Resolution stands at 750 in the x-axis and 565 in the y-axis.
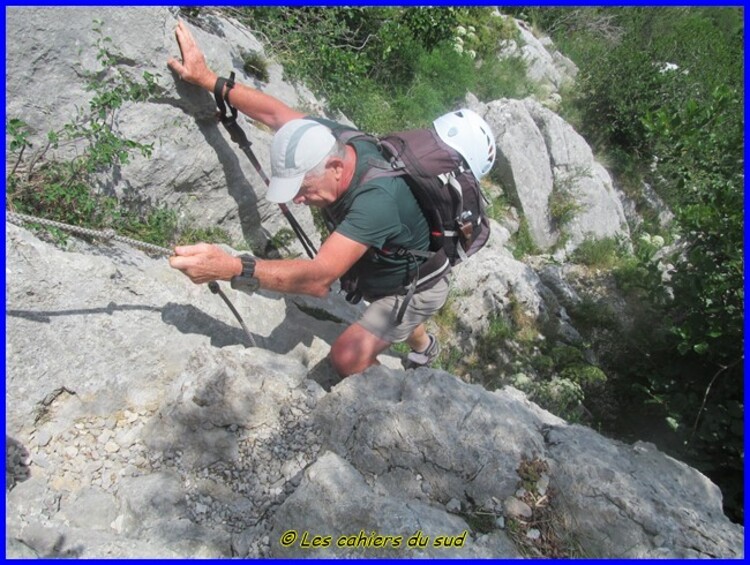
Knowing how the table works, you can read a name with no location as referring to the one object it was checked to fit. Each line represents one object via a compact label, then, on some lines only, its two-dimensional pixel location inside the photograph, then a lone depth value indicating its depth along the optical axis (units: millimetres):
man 3562
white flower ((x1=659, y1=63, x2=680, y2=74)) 12397
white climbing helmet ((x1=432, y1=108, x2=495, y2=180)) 4227
